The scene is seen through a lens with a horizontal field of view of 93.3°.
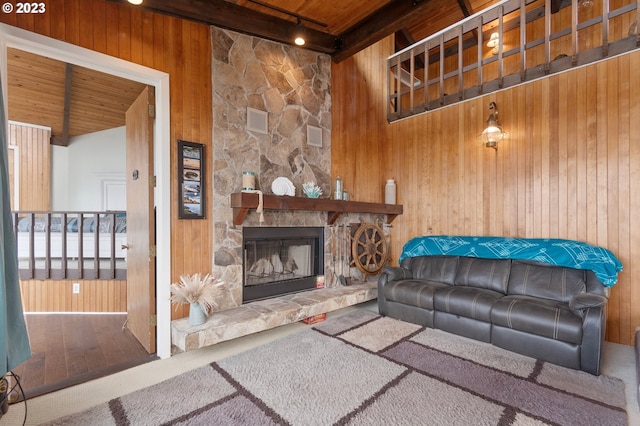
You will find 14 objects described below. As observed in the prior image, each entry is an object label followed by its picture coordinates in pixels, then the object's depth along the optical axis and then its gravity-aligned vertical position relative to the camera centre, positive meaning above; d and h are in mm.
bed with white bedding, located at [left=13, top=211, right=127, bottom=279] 3850 -439
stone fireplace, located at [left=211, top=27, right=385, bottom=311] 3053 +932
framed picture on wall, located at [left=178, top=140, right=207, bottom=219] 2770 +303
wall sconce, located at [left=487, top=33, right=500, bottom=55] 3988 +2268
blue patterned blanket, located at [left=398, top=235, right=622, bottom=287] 2740 -447
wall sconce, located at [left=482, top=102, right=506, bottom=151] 3633 +962
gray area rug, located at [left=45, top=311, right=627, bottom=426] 1802 -1235
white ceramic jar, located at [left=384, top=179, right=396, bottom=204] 4656 +291
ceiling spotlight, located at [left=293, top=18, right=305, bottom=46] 3215 +1903
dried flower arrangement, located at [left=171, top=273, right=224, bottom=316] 2580 -681
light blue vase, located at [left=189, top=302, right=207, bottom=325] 2596 -885
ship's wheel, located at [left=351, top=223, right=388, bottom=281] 4203 -551
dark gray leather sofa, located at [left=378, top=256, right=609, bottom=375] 2369 -874
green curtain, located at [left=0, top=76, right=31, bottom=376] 1394 -392
